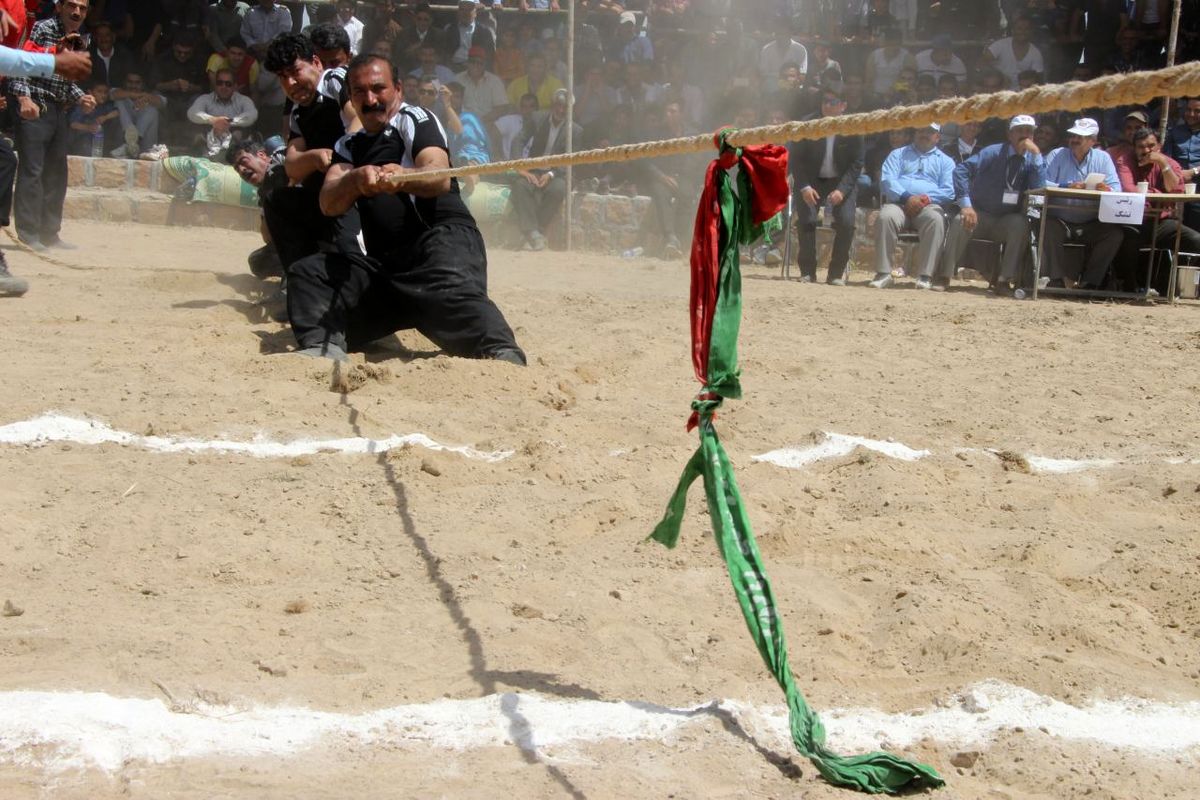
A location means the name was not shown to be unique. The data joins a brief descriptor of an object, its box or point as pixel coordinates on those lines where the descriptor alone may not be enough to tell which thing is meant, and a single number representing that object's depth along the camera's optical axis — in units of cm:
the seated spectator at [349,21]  1255
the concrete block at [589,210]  1179
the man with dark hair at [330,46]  705
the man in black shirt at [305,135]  658
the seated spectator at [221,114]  1209
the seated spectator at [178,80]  1279
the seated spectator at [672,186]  1170
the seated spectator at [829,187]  1037
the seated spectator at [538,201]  1173
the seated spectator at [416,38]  1270
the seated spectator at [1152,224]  975
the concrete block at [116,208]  1143
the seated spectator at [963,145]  1091
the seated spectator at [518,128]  1221
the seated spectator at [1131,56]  1167
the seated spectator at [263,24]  1263
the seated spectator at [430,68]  1229
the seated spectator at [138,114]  1220
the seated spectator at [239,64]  1246
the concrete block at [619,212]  1175
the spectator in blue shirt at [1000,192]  1003
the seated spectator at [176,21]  1295
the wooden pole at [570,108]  1139
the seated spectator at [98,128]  1205
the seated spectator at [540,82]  1277
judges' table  934
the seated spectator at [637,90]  1246
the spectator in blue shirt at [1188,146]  1006
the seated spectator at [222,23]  1290
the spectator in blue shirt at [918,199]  1005
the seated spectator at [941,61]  1233
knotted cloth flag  257
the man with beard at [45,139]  868
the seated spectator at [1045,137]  1067
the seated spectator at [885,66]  1240
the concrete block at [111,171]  1172
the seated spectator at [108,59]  1214
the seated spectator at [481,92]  1260
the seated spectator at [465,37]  1282
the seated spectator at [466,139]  1165
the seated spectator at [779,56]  1256
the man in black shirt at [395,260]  577
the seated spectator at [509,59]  1307
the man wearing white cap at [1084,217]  967
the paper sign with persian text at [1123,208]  935
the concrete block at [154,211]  1152
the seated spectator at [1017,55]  1210
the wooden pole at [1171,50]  1036
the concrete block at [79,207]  1134
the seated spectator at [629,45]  1295
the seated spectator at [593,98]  1244
